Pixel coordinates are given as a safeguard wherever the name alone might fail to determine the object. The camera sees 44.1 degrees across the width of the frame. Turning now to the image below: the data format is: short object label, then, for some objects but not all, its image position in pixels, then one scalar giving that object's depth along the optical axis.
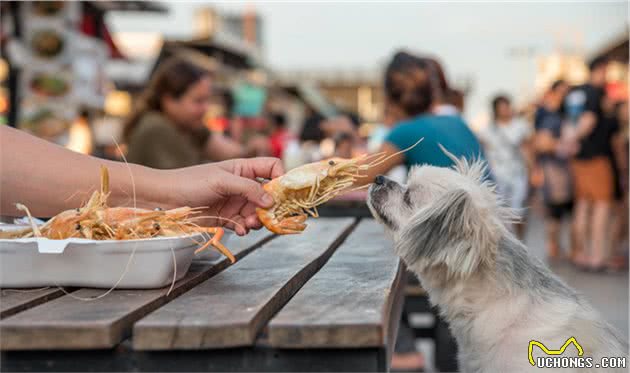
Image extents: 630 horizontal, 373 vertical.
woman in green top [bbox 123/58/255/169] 6.16
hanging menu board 9.02
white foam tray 2.04
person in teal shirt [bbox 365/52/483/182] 4.64
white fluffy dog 2.38
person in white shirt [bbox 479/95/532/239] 10.31
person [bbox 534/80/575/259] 10.55
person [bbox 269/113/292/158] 13.35
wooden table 1.63
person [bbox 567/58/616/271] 9.42
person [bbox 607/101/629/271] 9.42
